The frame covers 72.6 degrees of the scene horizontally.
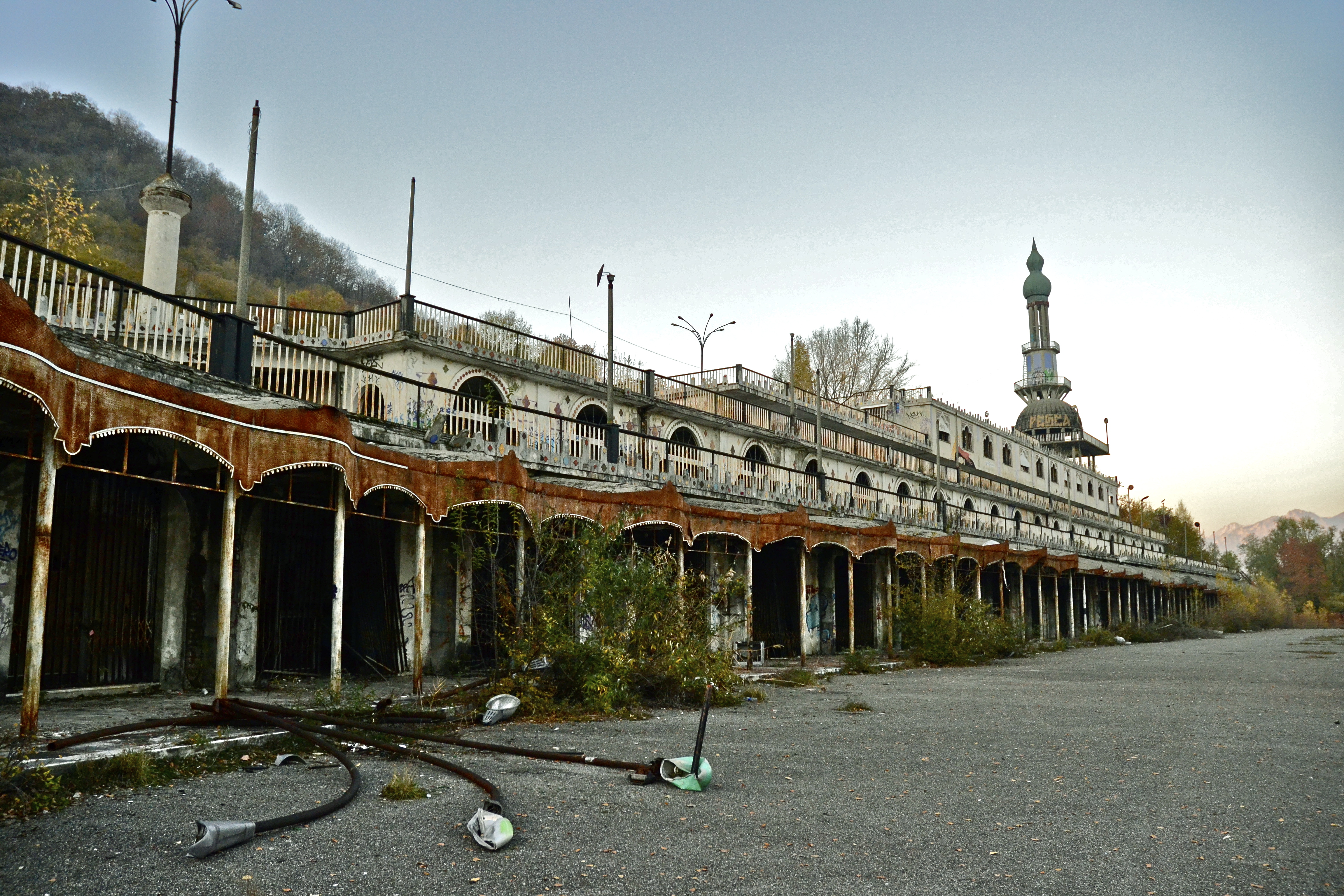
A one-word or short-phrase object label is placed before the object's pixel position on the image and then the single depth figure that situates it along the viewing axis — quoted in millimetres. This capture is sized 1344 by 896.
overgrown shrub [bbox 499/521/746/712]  10367
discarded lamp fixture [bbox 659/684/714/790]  6293
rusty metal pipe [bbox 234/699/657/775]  6582
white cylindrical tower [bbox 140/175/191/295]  19344
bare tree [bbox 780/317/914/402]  58406
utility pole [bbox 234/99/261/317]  14273
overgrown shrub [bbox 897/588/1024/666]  20172
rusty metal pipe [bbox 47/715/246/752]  6328
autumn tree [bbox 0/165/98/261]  21328
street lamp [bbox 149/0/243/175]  19766
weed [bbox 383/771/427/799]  5785
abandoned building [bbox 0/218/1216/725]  8766
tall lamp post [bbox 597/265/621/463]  22094
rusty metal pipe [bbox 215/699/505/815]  5566
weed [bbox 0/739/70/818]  5086
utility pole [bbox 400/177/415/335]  21688
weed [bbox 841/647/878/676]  18094
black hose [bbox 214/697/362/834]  4977
